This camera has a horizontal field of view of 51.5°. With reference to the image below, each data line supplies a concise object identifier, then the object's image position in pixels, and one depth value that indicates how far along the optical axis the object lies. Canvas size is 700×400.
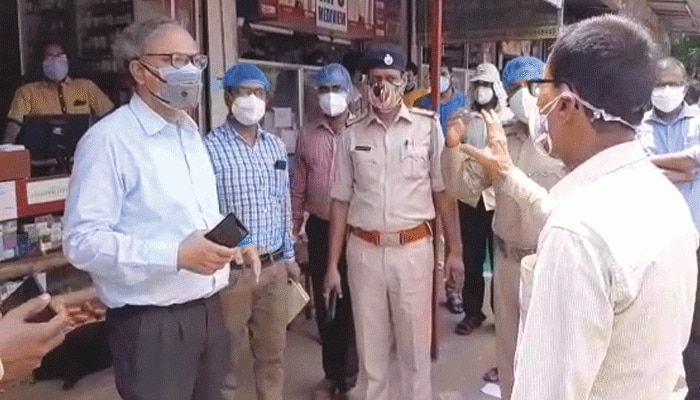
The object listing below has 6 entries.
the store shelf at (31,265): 3.33
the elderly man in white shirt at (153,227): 2.13
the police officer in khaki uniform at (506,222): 3.22
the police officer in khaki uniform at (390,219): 3.43
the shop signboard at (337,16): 5.68
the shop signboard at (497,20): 6.32
